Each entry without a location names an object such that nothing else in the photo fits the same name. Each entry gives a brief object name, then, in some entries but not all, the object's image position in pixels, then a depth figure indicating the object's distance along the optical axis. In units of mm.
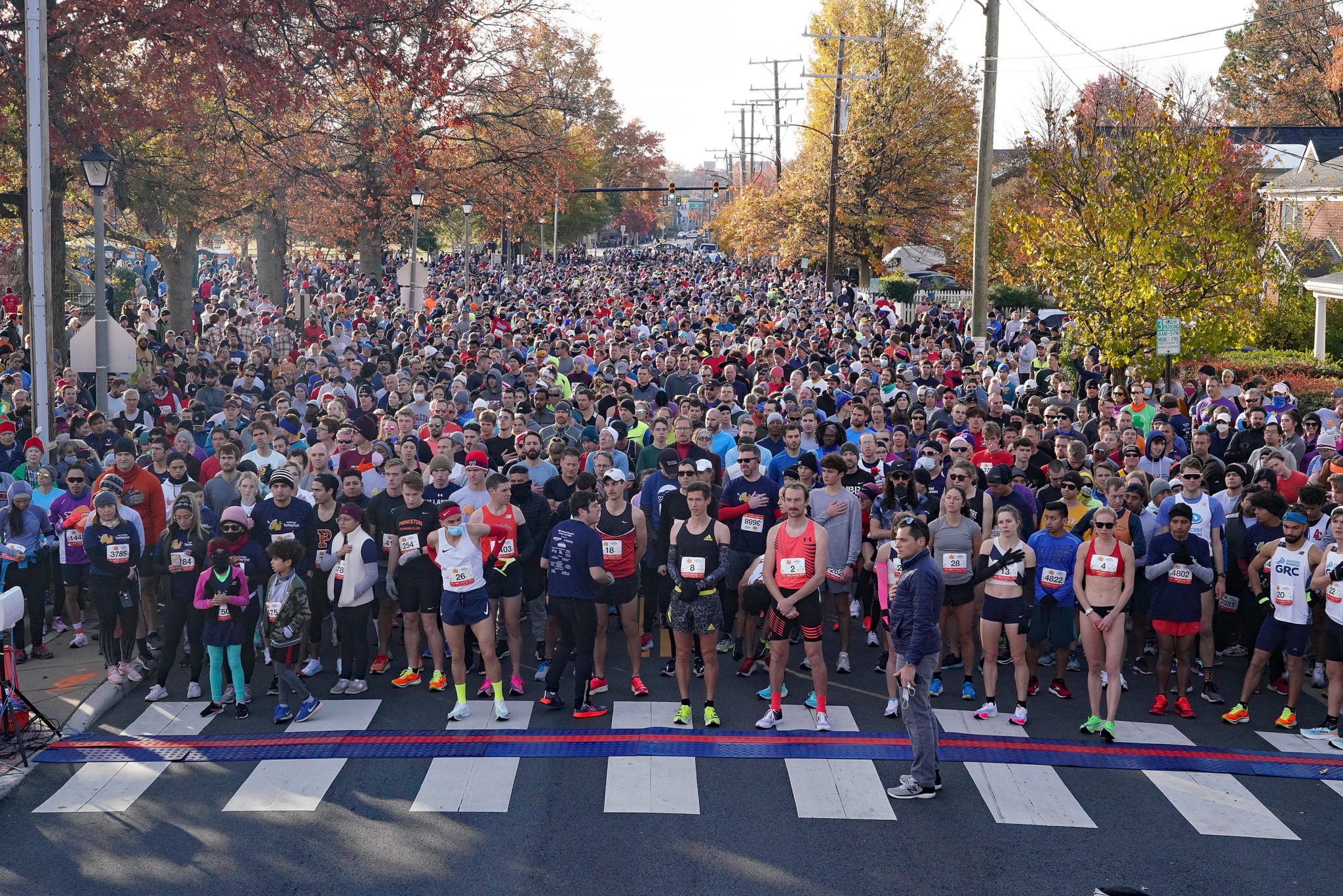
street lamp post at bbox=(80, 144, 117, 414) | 14617
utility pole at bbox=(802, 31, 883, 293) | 39281
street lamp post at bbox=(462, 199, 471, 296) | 37562
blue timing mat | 8453
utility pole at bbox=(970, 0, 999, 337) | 22172
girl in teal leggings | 9172
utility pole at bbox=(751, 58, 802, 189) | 59666
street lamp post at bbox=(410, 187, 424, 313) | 28750
